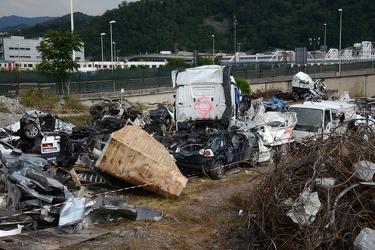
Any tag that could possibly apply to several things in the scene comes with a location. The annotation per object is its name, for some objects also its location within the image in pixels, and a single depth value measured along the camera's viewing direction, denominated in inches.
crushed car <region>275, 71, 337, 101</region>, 1472.7
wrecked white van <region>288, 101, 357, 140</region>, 725.3
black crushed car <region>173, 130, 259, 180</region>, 549.3
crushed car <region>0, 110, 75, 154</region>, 713.6
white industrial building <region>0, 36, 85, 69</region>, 4815.5
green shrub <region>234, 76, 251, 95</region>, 1513.3
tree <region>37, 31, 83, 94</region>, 1188.5
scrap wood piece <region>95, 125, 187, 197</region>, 454.0
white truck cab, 703.1
